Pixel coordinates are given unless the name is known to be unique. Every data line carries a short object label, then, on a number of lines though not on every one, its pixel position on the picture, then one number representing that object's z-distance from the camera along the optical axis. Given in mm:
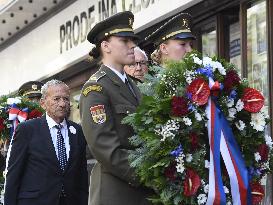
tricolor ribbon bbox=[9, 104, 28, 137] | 11368
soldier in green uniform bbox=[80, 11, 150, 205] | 5926
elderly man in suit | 8485
